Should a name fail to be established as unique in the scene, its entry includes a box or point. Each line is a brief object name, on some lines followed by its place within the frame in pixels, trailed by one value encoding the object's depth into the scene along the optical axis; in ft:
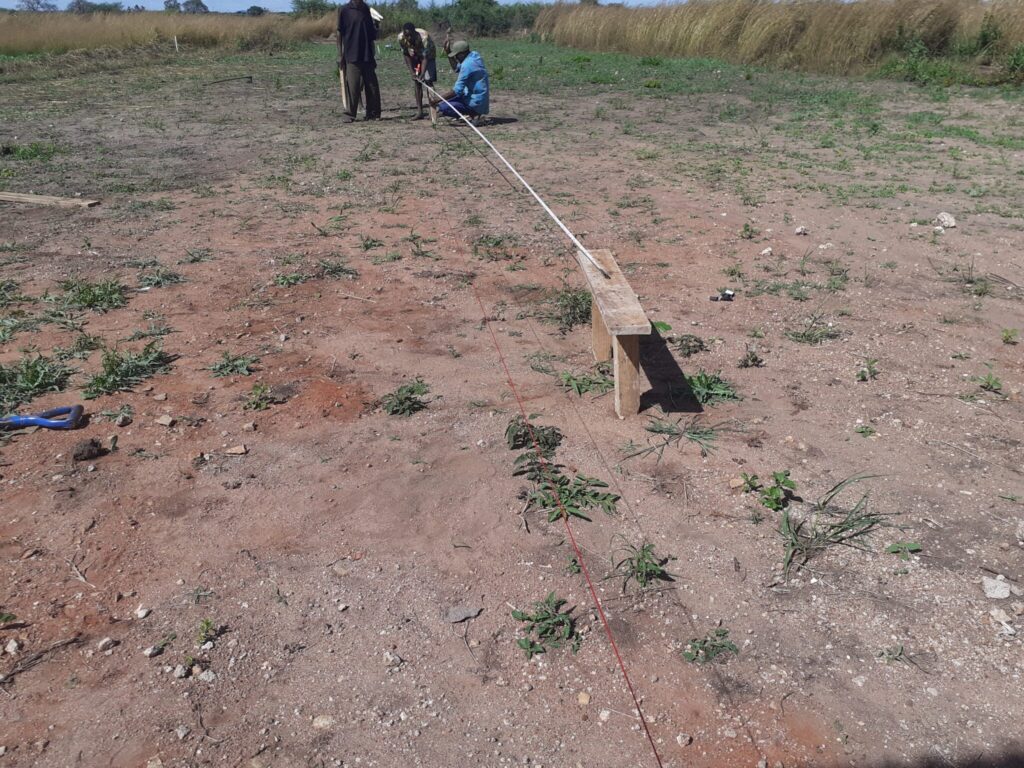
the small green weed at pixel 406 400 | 11.99
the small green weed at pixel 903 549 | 8.91
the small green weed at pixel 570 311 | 15.20
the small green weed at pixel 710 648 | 7.70
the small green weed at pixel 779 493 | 9.70
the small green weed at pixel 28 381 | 12.30
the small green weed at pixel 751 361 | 13.52
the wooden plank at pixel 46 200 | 23.04
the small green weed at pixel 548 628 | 7.87
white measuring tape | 12.98
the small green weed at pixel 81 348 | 13.78
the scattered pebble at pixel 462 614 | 8.23
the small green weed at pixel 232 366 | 13.21
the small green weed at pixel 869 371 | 12.92
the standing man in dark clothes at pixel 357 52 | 35.17
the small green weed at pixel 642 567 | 8.64
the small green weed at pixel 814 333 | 14.42
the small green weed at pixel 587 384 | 12.61
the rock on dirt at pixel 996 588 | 8.28
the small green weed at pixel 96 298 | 15.88
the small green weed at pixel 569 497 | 9.70
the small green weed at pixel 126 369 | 12.56
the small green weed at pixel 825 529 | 8.97
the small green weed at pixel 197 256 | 18.58
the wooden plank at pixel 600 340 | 13.26
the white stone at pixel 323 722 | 7.04
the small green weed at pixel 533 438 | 10.94
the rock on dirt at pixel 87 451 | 10.73
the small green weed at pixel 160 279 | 17.12
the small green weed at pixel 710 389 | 12.36
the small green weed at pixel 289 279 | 17.09
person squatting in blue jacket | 34.88
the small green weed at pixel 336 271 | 17.67
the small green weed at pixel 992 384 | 12.45
